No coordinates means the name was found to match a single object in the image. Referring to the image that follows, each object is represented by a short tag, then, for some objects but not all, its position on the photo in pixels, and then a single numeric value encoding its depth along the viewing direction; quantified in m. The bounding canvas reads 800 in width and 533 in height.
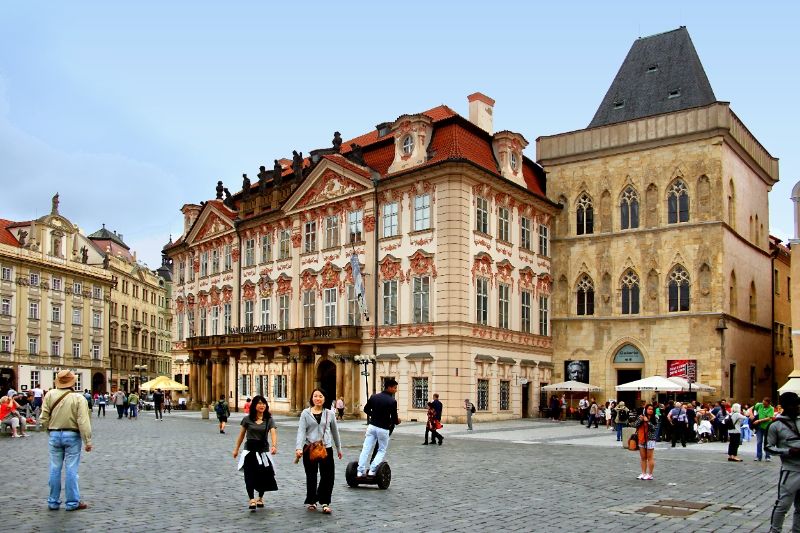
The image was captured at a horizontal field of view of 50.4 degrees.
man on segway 14.65
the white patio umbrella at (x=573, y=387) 43.19
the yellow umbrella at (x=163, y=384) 53.41
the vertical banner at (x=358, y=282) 42.53
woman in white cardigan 12.12
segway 14.68
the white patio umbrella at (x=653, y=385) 34.69
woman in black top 12.14
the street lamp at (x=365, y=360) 40.97
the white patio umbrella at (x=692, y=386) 36.20
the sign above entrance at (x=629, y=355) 44.44
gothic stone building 42.41
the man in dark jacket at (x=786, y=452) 9.79
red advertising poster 41.91
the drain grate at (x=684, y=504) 13.28
